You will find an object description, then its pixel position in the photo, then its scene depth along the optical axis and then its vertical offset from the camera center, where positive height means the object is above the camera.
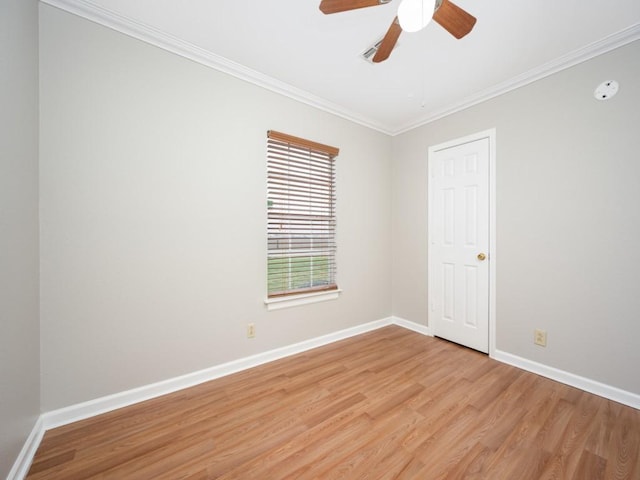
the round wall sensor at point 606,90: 1.91 +1.14
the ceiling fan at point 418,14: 1.20 +1.18
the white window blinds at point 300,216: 2.49 +0.25
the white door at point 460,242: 2.65 -0.03
